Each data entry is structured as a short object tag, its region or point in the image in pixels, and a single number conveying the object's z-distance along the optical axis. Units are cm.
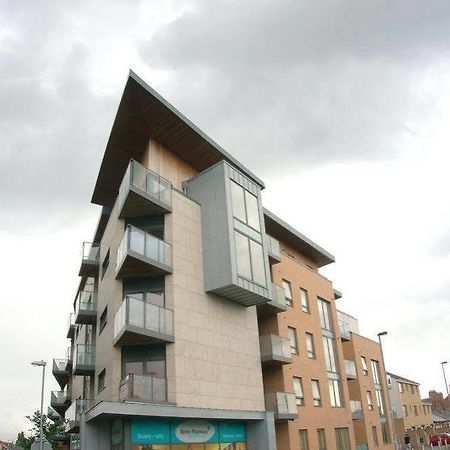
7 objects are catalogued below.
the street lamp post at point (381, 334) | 3290
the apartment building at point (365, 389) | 3744
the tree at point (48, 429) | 3241
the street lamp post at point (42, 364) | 3020
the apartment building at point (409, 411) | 5256
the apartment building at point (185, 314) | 2070
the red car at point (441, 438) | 5150
